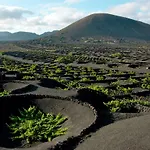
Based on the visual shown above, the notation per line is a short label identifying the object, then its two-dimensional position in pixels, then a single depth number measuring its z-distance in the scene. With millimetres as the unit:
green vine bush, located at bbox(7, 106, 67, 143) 13216
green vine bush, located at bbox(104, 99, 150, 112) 16563
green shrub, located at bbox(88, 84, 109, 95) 23769
